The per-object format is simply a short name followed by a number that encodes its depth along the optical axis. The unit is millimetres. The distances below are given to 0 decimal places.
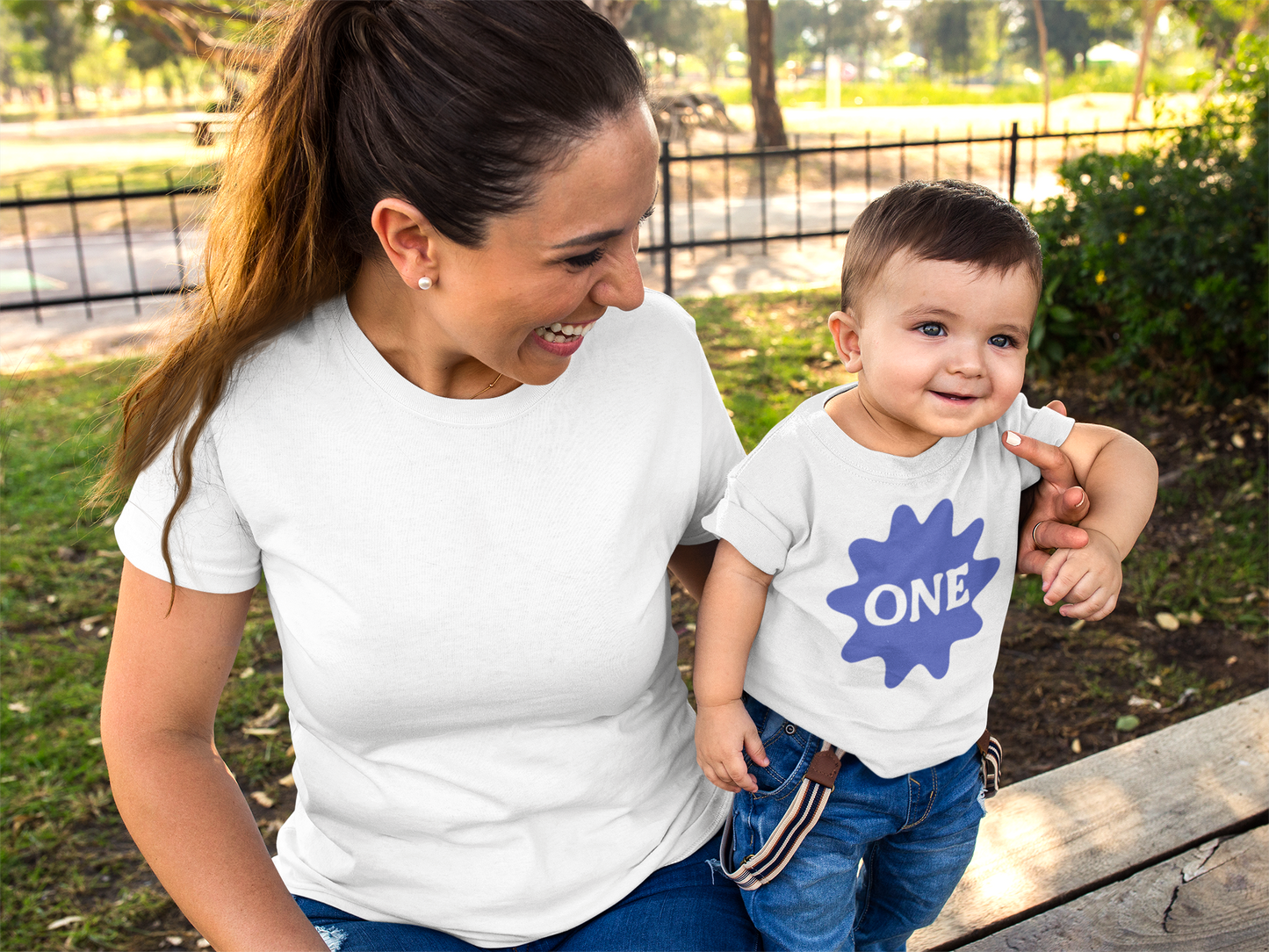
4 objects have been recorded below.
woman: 1328
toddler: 1414
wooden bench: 1643
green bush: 4664
